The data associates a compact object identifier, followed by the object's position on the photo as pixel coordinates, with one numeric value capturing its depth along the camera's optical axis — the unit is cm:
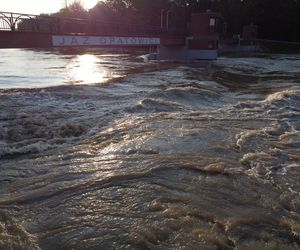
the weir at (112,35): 1566
